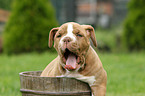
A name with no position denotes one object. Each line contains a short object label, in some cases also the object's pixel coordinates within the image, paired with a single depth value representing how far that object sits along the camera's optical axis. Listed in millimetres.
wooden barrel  4942
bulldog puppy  4714
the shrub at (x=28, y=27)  15967
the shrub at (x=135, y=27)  17955
